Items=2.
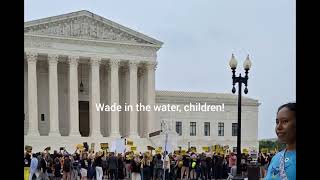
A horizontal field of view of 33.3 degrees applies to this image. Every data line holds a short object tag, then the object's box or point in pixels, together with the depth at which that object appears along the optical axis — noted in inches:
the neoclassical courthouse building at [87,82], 1934.1
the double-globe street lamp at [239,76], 680.5
